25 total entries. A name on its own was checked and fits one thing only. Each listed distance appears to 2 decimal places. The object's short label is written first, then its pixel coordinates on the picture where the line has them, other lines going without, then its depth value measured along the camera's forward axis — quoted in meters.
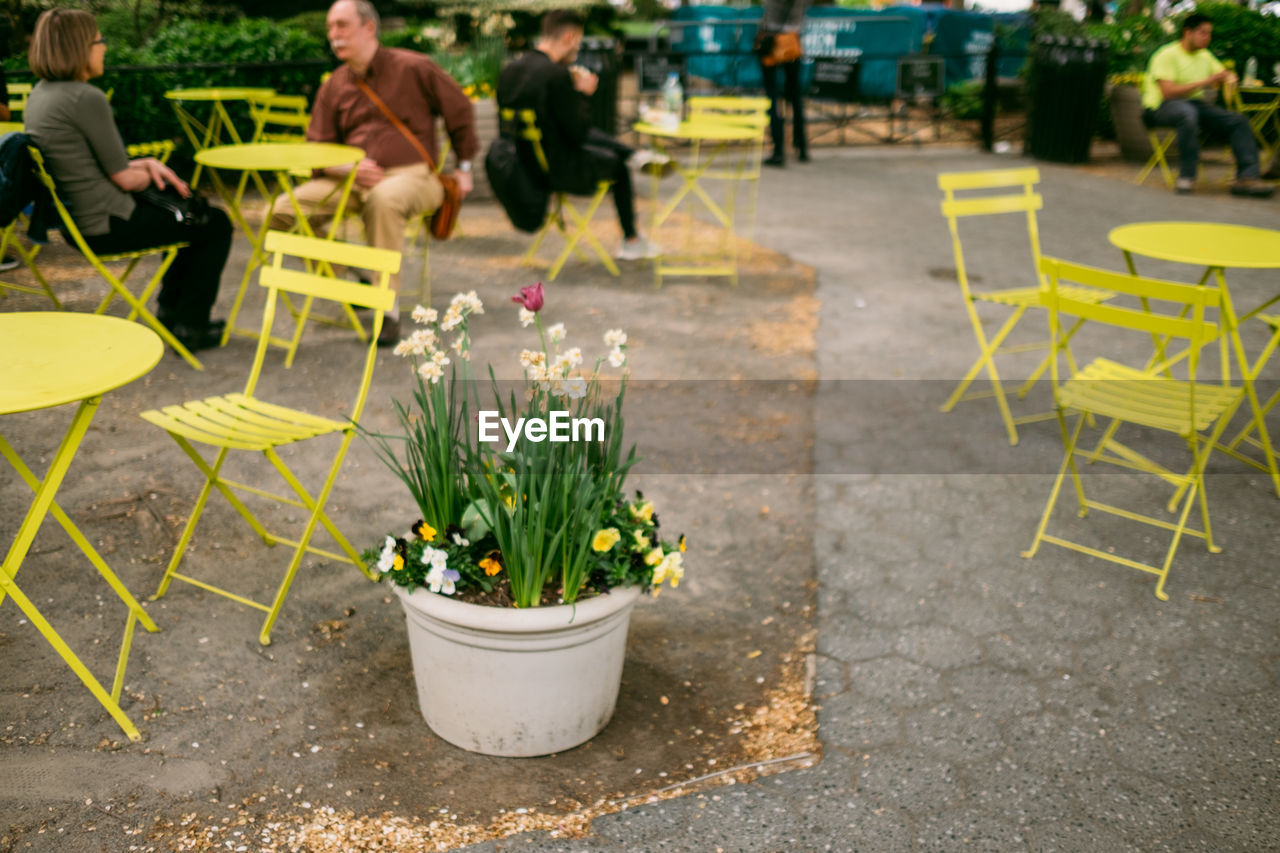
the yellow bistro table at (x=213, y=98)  7.43
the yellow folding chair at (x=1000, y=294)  4.85
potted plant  2.66
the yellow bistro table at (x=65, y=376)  2.49
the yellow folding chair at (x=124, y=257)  4.67
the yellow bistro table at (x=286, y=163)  5.17
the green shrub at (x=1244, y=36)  11.66
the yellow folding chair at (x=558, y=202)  6.59
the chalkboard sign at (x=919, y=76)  12.91
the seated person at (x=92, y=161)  4.61
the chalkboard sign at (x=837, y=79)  13.41
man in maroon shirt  5.81
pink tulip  2.61
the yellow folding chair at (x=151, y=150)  6.99
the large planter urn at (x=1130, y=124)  11.57
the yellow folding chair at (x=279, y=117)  7.31
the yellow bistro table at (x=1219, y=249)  4.07
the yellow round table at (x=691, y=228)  6.93
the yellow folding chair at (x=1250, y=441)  4.25
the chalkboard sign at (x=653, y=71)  12.06
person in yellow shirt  9.88
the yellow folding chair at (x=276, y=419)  3.18
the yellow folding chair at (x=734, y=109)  7.34
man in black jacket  6.45
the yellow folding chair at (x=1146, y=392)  3.47
